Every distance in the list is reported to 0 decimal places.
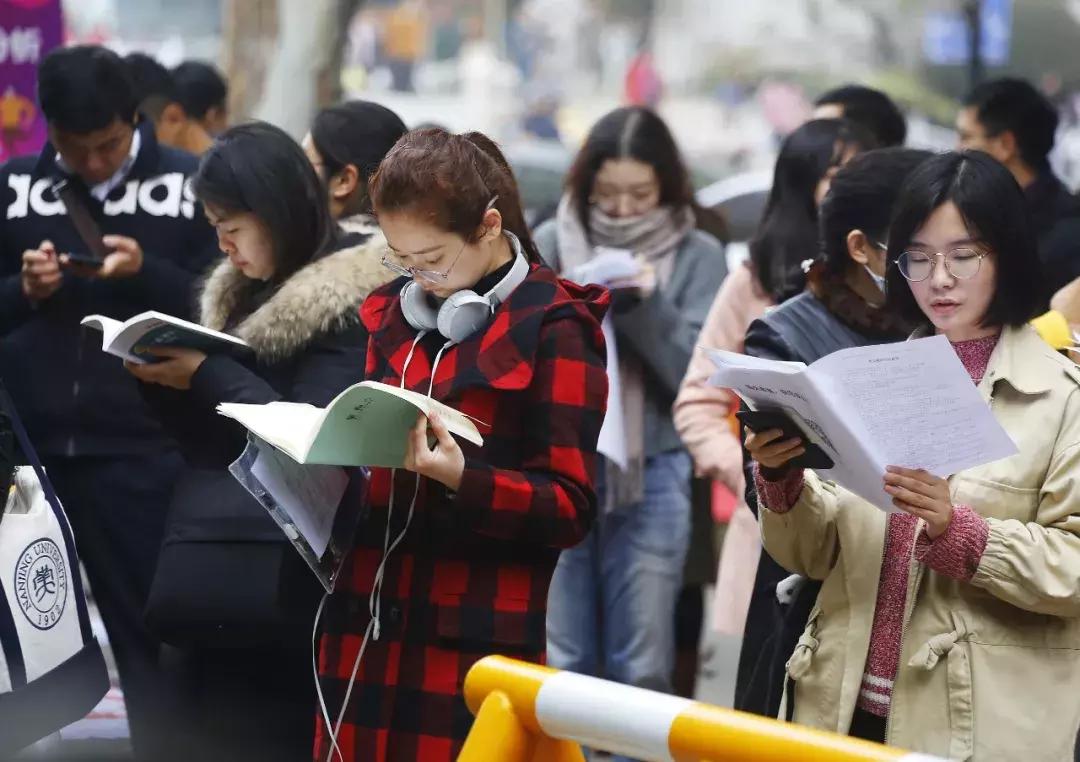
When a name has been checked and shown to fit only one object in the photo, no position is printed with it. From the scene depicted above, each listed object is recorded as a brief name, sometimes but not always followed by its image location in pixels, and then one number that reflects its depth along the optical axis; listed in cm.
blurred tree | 2572
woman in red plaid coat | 582
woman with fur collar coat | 691
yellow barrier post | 466
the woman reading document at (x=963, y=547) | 557
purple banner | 1358
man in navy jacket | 954
